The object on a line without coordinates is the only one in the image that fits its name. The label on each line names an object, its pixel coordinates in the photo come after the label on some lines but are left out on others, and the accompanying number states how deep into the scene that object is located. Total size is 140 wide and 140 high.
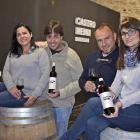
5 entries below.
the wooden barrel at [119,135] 1.61
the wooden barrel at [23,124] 2.18
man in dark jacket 2.49
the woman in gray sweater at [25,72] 2.53
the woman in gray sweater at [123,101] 1.78
